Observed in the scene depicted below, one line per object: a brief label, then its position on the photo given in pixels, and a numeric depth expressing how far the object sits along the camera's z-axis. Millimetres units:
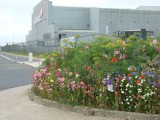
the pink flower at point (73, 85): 5254
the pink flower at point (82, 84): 5198
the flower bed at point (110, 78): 4627
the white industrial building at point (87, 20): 48653
